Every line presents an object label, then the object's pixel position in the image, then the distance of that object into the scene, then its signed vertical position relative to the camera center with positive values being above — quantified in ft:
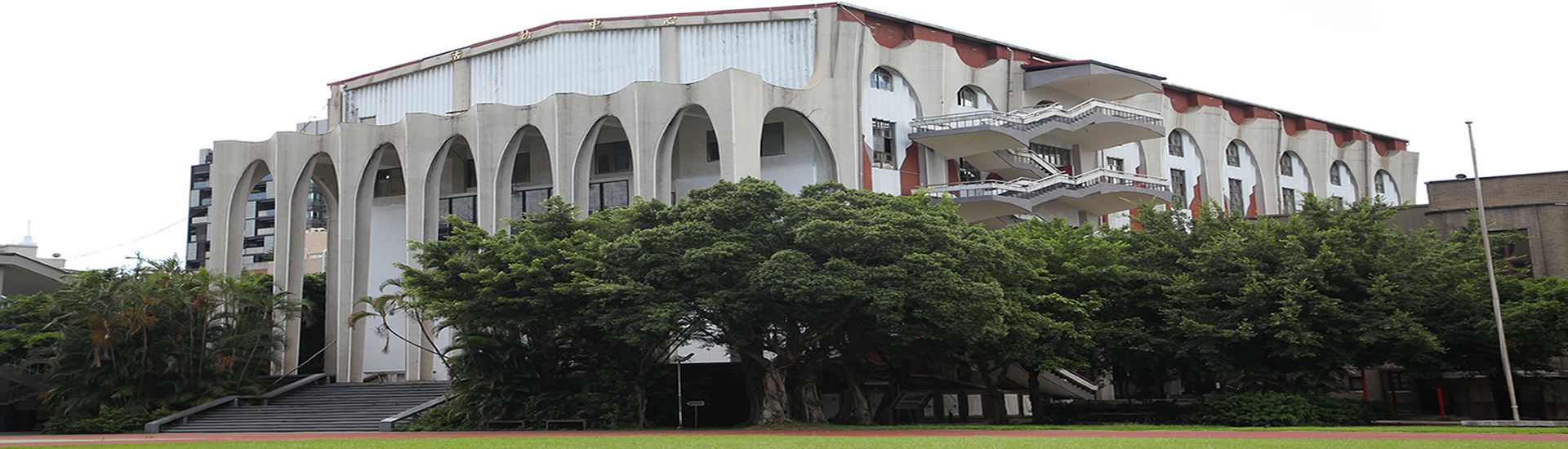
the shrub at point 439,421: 116.57 -5.17
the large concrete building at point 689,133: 150.51 +30.77
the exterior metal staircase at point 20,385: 153.07 +0.17
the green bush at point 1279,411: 95.71 -6.23
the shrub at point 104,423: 128.16 -4.38
